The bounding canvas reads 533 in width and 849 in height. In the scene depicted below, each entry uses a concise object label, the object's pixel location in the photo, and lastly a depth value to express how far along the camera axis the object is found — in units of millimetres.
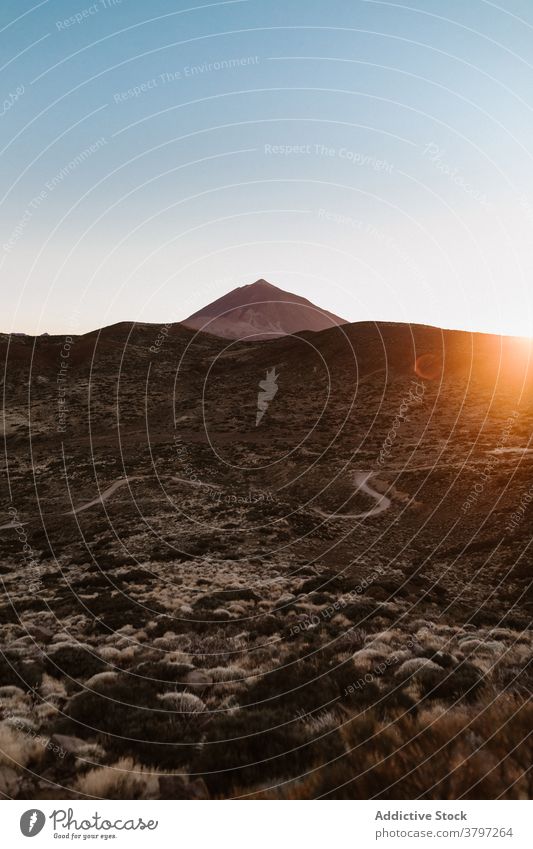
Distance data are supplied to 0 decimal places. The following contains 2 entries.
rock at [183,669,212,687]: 11016
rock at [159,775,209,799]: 6723
